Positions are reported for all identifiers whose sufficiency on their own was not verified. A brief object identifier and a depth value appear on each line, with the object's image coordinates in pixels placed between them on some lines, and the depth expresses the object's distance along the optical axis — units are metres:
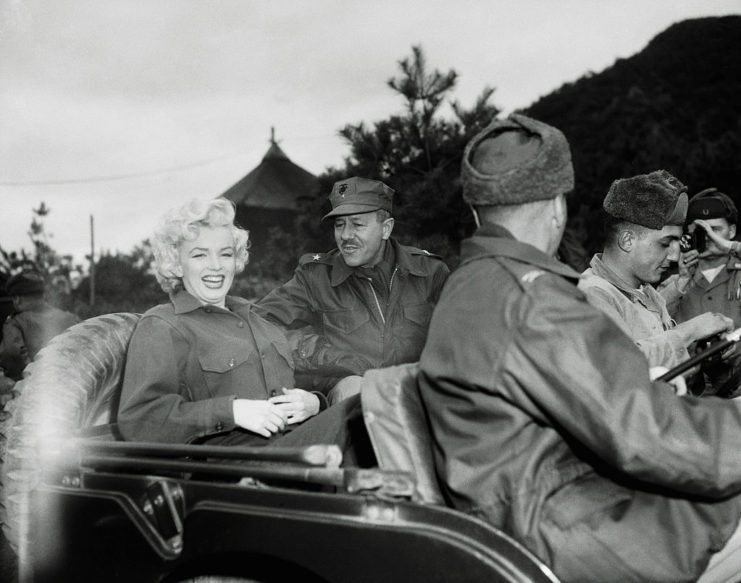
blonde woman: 2.79
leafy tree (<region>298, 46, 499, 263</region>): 12.35
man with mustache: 4.61
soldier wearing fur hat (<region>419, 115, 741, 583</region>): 1.74
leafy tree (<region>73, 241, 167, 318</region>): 26.73
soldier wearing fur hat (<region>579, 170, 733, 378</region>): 3.51
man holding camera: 5.55
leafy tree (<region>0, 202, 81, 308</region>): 19.41
